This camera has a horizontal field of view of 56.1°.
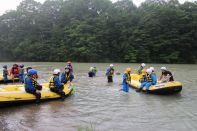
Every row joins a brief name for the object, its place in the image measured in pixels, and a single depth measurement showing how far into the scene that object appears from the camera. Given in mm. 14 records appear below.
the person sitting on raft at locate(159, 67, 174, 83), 7255
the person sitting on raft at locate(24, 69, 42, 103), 5588
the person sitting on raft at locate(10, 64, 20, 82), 9001
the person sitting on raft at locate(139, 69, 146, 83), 7439
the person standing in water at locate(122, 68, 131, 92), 7348
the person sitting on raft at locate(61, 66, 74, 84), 7286
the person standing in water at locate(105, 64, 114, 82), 9212
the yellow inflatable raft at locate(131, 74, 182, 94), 6812
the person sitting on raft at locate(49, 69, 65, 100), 6080
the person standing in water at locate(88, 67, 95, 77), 10999
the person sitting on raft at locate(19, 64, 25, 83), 8522
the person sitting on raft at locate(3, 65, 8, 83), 8845
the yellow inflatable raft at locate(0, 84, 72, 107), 5309
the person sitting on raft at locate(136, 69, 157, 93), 7107
